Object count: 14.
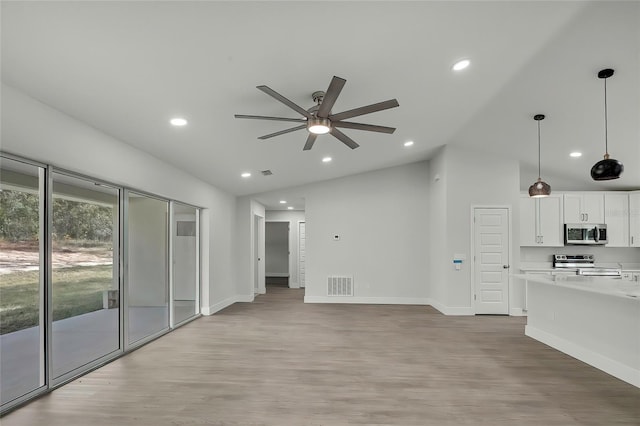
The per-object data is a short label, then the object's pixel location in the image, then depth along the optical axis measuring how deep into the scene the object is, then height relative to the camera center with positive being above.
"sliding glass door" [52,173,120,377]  4.11 -0.54
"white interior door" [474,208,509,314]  6.76 -0.64
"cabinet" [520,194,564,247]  7.02 +0.05
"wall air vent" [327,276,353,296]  8.16 -1.35
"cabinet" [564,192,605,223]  7.05 +0.37
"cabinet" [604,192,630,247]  7.05 +0.17
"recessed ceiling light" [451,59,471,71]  3.54 +1.61
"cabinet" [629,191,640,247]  6.99 +0.14
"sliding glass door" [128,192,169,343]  5.85 -0.73
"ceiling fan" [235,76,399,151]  2.62 +0.94
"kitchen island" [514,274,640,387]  3.58 -1.11
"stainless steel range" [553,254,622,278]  6.85 -0.76
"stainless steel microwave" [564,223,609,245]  6.96 -0.16
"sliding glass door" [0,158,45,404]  3.22 -0.22
